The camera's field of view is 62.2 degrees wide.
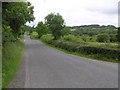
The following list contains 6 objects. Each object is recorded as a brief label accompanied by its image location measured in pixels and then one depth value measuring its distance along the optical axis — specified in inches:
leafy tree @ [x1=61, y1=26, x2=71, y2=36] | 819.9
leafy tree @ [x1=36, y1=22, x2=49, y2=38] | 1413.0
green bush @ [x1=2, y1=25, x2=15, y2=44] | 280.0
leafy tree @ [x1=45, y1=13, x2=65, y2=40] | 811.4
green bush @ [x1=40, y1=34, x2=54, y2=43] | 898.0
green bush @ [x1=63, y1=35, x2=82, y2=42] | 676.0
